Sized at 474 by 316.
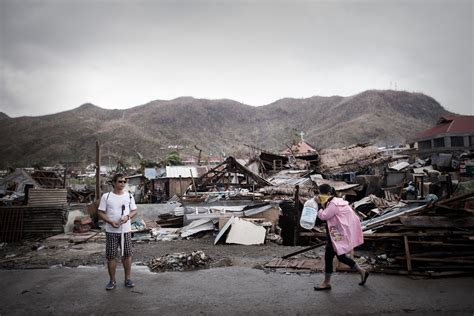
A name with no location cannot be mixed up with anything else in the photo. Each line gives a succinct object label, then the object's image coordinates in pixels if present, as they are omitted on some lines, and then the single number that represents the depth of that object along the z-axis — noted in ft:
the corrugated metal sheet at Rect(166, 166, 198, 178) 88.12
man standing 16.47
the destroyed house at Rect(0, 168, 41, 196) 75.41
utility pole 47.03
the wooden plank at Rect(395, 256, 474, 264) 17.56
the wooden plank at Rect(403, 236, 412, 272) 17.89
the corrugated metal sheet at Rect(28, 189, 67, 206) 38.43
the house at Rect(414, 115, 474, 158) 114.93
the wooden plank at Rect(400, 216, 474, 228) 19.21
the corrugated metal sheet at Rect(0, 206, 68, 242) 33.99
